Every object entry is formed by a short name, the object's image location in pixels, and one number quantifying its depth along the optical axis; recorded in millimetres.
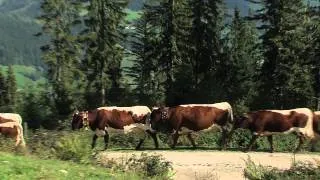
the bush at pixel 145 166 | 15573
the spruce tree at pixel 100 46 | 67062
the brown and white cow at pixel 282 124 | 26141
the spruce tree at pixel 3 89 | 105225
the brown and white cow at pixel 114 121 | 28094
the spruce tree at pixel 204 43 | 65000
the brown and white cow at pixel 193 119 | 27875
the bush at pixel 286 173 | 14820
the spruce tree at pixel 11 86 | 102125
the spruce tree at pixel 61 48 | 66812
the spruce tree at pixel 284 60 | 54750
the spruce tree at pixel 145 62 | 65938
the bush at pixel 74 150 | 16000
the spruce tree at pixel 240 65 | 63156
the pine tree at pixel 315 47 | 54375
